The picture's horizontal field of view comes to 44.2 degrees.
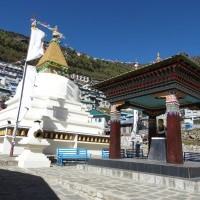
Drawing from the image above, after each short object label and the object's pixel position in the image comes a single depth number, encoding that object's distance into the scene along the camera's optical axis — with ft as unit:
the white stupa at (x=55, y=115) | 66.85
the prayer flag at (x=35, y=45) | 57.57
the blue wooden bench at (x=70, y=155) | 51.75
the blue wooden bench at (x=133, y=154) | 56.38
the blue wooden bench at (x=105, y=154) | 60.85
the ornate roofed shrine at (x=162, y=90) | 33.86
